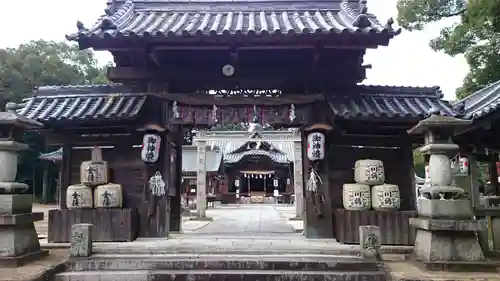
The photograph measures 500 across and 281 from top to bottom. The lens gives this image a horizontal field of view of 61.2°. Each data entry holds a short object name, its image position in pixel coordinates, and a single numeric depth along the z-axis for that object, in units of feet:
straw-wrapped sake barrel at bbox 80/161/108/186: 30.30
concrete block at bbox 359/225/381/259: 24.32
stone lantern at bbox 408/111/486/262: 22.77
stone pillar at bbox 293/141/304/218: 60.18
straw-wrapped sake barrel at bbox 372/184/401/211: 29.14
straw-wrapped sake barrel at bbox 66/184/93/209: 30.01
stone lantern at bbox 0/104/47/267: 23.59
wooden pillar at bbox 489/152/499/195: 37.95
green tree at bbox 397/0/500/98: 55.57
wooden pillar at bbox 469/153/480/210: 31.78
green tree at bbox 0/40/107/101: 127.75
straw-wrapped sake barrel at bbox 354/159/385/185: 29.71
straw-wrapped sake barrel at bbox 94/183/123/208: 30.19
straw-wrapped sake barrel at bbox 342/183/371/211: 29.55
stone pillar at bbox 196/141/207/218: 65.46
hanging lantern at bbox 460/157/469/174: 32.97
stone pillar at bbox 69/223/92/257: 24.70
